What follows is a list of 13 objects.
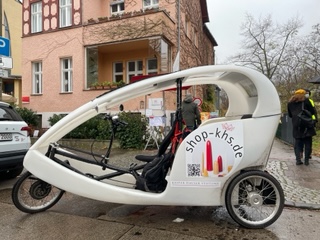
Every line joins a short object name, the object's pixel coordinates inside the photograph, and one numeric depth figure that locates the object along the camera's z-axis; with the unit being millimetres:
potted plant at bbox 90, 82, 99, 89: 14238
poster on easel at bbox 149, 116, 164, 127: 10613
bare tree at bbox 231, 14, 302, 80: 31458
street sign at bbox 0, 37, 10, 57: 7633
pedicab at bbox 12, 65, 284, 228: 3527
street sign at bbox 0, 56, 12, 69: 7472
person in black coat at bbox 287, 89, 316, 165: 7160
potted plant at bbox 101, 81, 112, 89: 13767
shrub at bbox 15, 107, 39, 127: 14664
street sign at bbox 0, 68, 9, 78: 7519
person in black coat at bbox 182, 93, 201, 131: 9555
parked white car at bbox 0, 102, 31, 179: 5268
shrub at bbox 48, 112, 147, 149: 10852
